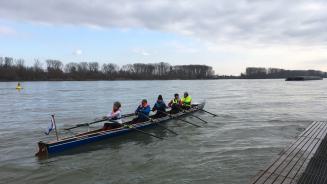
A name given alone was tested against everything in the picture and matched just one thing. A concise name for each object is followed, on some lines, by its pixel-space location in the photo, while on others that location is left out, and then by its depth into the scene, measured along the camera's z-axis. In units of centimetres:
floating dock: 745
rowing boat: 1099
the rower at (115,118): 1364
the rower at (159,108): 1772
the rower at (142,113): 1559
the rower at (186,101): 2105
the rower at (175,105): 1956
